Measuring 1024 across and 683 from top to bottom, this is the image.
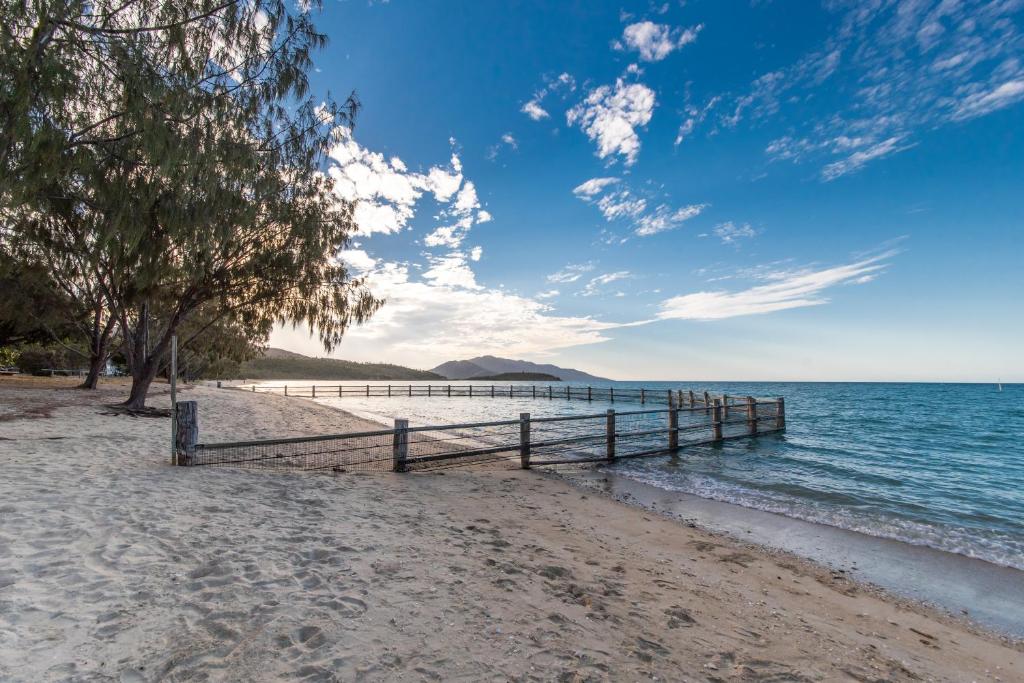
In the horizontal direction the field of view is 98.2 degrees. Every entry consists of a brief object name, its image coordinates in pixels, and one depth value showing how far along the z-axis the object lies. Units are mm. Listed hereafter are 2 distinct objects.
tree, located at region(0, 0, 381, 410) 6113
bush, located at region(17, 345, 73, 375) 43906
